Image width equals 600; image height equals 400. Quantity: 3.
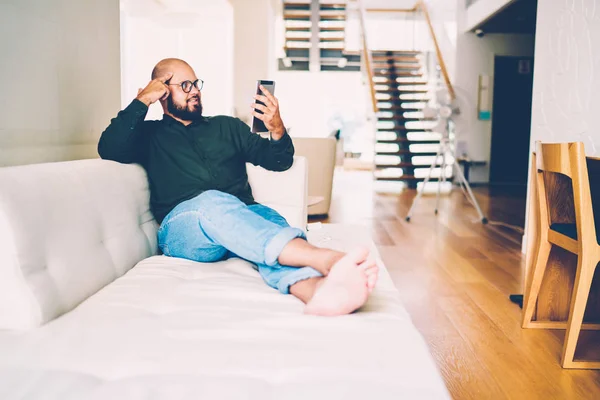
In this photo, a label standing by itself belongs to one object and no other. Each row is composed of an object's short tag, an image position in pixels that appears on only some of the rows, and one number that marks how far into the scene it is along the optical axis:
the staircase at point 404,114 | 8.78
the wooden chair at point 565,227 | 1.89
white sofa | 0.95
